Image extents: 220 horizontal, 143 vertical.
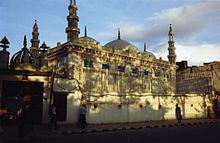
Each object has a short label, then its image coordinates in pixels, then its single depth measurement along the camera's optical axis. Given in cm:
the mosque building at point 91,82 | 1850
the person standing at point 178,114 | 2266
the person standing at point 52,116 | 1656
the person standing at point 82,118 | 1786
